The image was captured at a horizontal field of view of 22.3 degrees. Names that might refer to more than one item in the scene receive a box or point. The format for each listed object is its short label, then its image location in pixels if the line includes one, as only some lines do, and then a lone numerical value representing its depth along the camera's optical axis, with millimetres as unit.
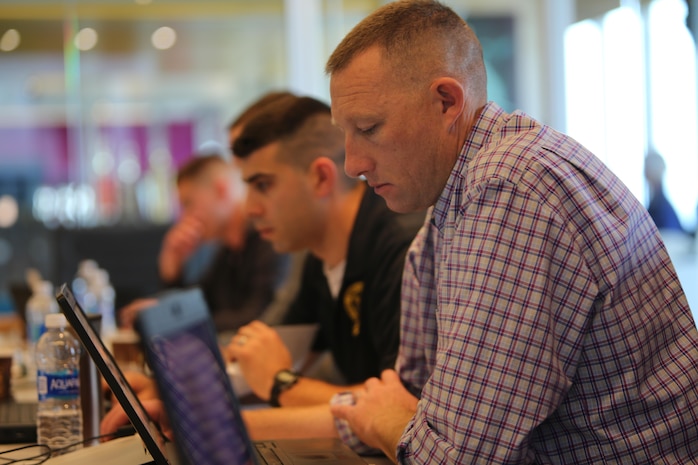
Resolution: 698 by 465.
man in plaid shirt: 2203
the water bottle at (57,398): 2591
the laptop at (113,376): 2185
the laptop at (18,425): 2608
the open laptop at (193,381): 1783
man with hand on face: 4316
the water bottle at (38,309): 3576
